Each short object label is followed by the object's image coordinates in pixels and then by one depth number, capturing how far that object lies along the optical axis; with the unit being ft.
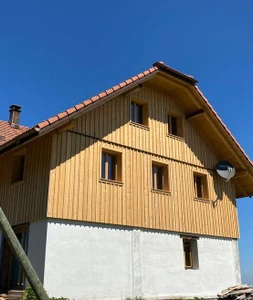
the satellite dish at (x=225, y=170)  57.88
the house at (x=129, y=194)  40.24
